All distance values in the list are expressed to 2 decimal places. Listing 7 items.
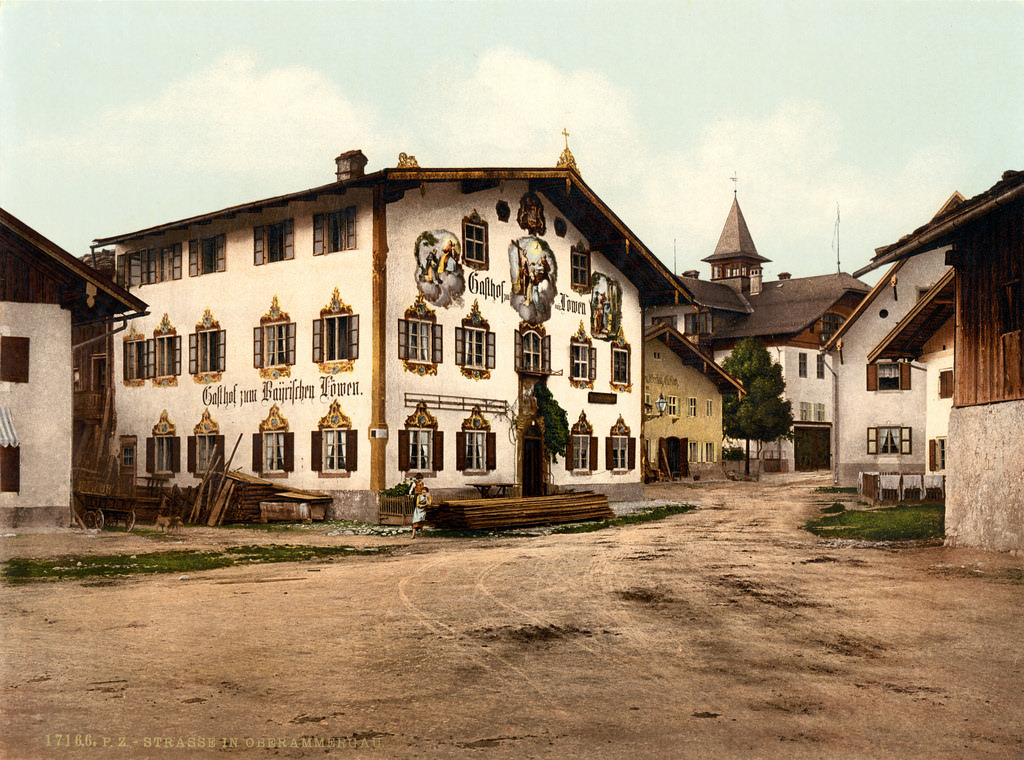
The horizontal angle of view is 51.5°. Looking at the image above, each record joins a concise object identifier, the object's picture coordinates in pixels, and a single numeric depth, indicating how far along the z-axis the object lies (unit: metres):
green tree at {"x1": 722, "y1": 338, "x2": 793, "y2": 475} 58.12
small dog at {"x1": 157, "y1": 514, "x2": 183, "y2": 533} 24.80
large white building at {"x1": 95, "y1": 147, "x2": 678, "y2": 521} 28.53
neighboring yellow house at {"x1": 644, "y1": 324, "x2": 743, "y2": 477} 52.28
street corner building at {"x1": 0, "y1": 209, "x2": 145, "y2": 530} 22.27
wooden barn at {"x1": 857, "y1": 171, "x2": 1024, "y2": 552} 17.23
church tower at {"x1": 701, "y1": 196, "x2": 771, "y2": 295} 81.06
